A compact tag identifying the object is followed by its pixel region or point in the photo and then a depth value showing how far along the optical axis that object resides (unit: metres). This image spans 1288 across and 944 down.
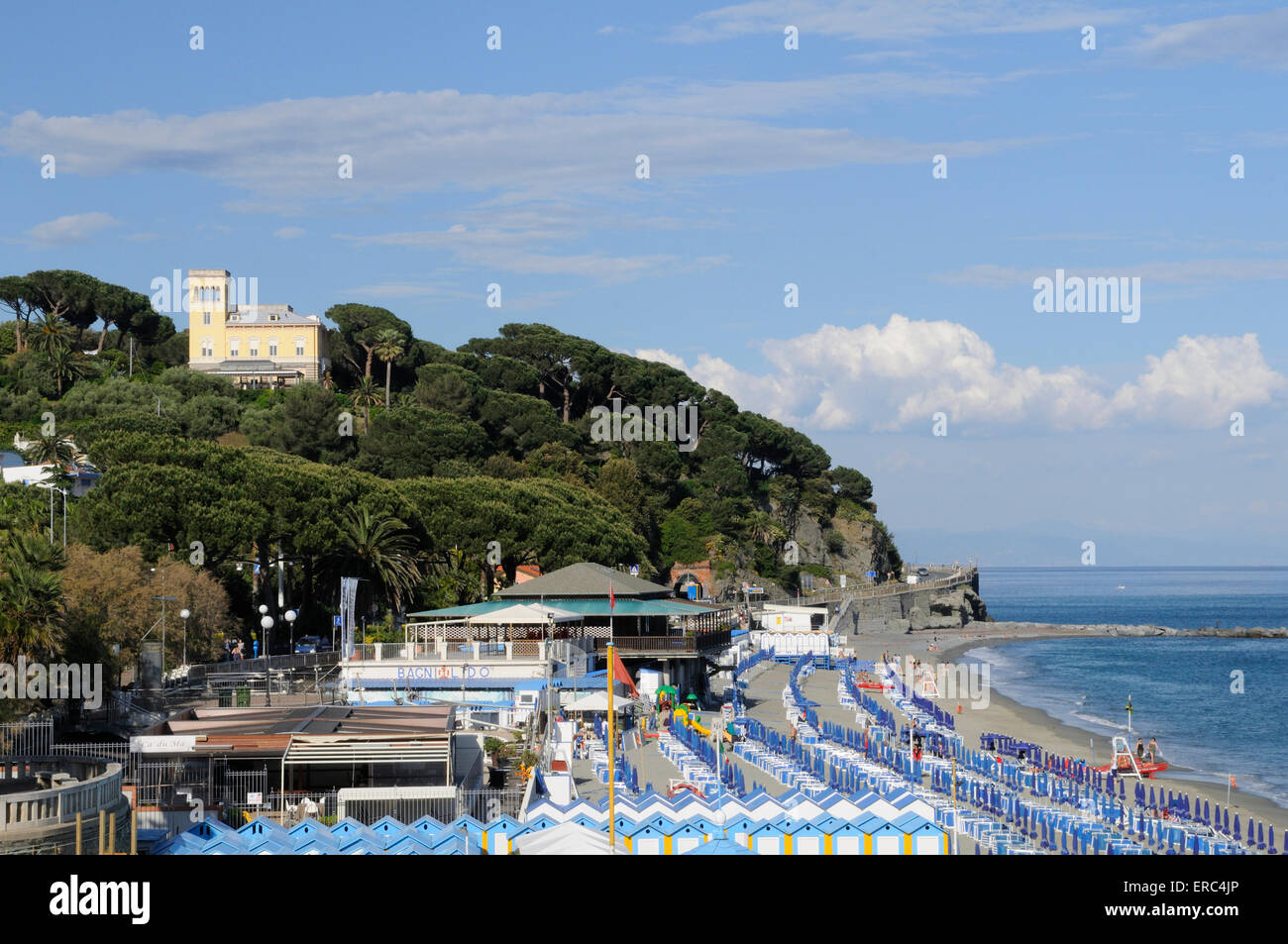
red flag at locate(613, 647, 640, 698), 40.91
